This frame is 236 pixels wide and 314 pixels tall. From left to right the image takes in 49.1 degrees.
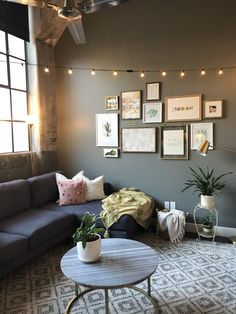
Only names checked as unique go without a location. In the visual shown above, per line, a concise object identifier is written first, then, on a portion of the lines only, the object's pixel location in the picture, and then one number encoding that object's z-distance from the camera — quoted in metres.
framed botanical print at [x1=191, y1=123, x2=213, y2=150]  3.62
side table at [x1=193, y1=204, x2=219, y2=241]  3.44
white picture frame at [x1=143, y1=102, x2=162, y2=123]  3.89
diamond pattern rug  2.16
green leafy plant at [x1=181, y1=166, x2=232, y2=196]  3.44
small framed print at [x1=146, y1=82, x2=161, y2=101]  3.87
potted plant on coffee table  2.00
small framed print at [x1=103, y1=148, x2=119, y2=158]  4.23
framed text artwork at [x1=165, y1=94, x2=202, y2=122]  3.65
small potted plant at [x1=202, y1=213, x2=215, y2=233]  3.47
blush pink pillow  3.76
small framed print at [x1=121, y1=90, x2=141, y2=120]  4.02
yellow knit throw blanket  3.27
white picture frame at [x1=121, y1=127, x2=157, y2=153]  3.97
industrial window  3.78
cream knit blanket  3.45
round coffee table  1.79
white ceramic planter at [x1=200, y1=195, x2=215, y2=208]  3.38
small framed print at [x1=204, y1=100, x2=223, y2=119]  3.53
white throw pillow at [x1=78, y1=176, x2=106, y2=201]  3.91
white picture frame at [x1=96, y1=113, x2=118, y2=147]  4.21
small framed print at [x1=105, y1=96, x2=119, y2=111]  4.16
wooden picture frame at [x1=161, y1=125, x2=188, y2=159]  3.78
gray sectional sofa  2.56
